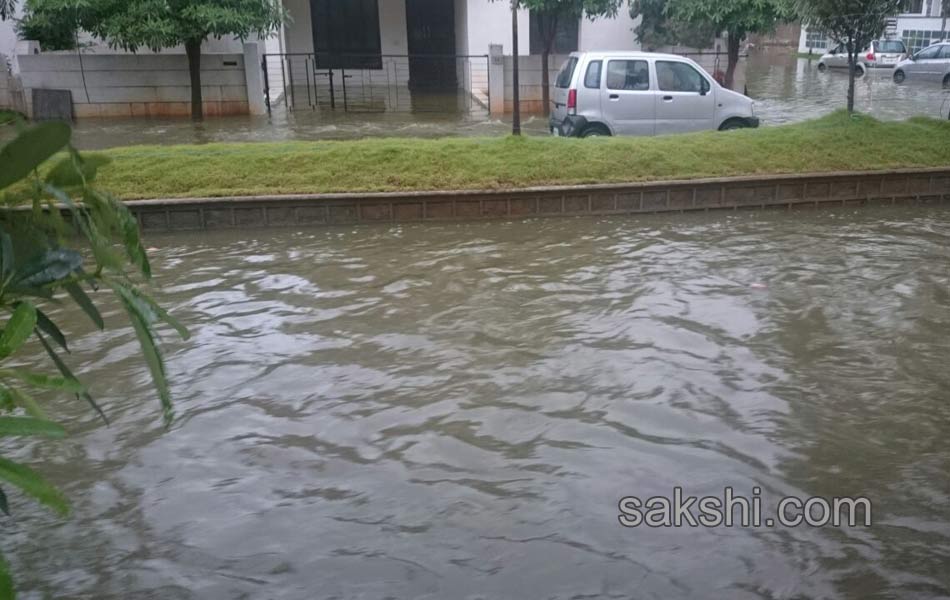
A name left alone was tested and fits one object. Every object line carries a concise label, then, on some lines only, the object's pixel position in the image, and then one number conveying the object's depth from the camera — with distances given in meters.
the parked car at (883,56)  33.25
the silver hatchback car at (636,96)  13.41
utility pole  12.77
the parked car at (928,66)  28.42
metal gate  21.22
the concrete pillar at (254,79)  18.46
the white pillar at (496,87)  19.72
